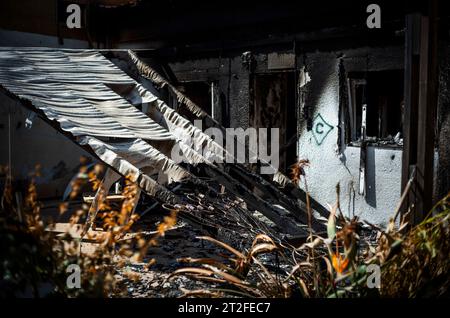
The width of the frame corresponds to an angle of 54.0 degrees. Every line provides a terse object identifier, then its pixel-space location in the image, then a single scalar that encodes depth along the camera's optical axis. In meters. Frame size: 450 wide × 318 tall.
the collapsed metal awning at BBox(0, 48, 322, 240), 5.59
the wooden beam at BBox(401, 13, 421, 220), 4.82
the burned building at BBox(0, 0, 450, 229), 5.06
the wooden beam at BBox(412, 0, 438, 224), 4.70
